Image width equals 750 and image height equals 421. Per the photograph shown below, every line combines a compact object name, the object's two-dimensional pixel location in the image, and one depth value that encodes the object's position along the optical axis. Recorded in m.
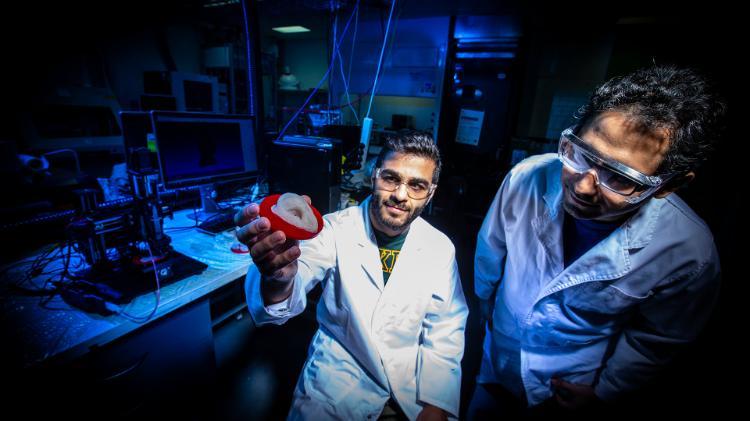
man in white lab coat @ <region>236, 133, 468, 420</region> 1.27
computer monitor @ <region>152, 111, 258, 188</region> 1.78
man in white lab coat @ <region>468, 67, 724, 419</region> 0.94
